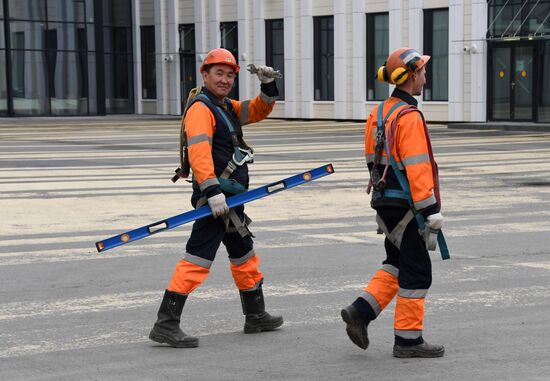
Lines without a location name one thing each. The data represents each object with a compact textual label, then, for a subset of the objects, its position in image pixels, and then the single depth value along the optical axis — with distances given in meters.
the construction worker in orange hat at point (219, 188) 12.59
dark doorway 66.38
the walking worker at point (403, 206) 11.67
